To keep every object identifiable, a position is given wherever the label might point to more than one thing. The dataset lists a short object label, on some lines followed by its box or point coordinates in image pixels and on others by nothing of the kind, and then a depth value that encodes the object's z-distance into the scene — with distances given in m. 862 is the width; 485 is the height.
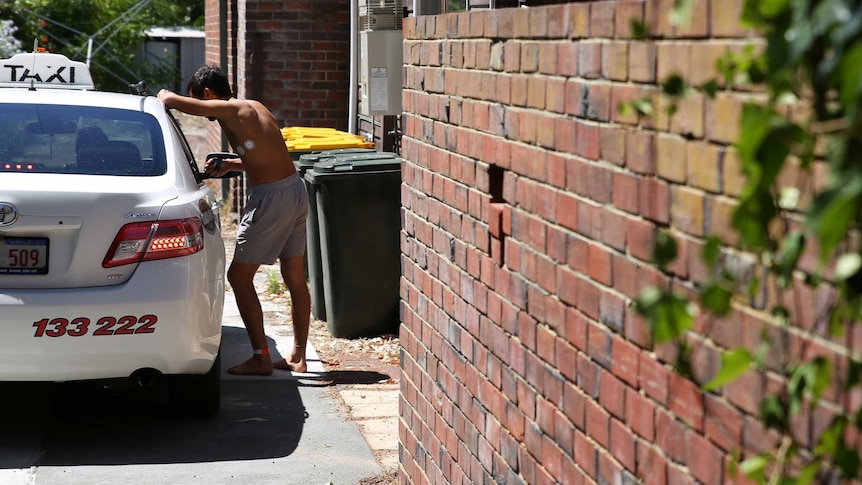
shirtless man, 12.54
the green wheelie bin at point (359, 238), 14.34
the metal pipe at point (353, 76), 20.33
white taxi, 9.34
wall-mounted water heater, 16.57
